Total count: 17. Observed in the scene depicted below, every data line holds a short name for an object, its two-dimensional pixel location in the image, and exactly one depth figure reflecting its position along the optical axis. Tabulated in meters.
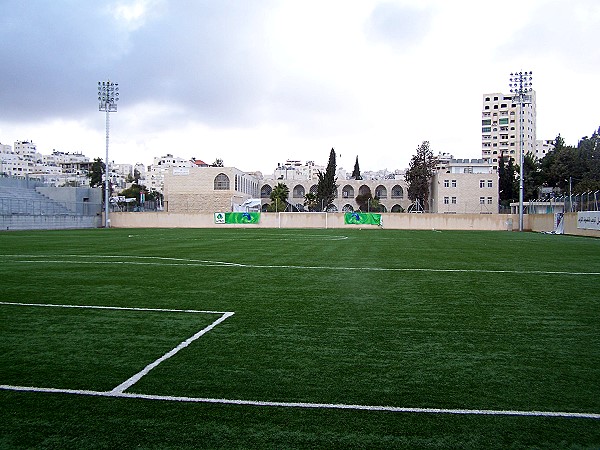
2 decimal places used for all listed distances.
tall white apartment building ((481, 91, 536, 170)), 160.38
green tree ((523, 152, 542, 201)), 84.03
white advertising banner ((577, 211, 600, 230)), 35.81
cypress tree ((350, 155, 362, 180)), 132.88
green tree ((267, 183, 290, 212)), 104.59
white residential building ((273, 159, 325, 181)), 153.62
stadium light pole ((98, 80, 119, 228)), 54.69
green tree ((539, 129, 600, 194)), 71.88
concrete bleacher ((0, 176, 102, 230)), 50.28
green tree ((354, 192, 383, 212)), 112.58
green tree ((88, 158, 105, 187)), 124.12
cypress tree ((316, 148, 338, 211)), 100.38
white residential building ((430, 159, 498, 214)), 87.25
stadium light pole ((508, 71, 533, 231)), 50.00
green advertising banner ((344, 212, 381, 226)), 57.44
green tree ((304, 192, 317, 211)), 108.62
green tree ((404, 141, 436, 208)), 94.56
